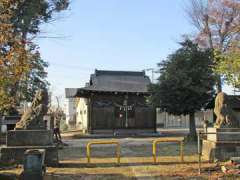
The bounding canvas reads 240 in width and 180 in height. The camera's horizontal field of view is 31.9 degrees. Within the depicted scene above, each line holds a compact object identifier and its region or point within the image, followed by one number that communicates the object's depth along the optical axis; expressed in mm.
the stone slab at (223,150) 14961
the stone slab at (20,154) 14203
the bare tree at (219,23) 35062
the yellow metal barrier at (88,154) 14773
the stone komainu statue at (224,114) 15742
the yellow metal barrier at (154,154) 14891
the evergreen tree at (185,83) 23266
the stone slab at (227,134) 15305
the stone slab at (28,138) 14438
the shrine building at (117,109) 34688
